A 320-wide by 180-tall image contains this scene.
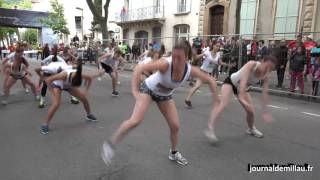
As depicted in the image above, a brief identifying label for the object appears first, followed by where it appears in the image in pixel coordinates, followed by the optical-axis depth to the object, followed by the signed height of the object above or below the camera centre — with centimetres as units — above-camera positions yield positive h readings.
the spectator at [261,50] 1343 -95
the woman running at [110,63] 1202 -137
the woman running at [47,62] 890 -98
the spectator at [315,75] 1160 -149
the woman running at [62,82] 714 -114
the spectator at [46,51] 1561 -126
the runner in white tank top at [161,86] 473 -80
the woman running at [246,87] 621 -106
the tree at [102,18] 2802 +4
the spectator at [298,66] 1220 -132
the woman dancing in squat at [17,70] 1038 -136
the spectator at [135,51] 2187 -170
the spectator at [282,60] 1294 -121
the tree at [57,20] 4044 -26
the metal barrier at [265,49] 1223 -93
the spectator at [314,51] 1174 -84
